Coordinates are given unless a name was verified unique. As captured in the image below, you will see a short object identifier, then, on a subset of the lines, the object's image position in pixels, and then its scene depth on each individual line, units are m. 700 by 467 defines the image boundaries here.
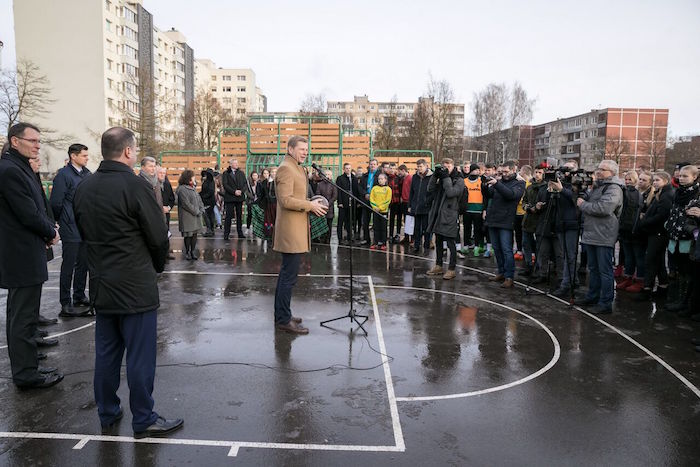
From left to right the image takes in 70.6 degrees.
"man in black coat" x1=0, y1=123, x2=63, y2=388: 4.43
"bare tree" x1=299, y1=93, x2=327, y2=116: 68.69
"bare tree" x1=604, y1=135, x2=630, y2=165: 68.56
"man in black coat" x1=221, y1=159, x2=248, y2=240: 14.21
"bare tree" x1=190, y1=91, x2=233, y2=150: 44.93
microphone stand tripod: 6.43
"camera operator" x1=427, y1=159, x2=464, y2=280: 9.36
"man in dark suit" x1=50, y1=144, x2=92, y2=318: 6.56
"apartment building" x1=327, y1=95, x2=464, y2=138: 120.26
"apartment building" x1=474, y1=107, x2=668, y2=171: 62.97
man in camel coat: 5.82
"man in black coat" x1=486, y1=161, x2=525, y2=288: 8.72
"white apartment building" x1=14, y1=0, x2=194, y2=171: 59.09
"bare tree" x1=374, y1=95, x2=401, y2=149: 41.94
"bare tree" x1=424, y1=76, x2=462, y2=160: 40.41
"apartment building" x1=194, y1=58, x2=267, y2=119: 119.76
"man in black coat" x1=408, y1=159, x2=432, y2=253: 12.14
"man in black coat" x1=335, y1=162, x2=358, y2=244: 13.40
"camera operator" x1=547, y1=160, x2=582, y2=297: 8.22
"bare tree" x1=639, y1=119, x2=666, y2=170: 69.94
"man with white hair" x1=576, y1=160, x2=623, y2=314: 7.16
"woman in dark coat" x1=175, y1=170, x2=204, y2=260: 11.05
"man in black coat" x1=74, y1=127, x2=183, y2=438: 3.44
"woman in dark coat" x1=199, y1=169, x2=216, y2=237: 15.06
